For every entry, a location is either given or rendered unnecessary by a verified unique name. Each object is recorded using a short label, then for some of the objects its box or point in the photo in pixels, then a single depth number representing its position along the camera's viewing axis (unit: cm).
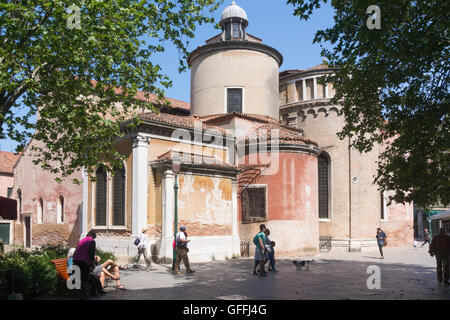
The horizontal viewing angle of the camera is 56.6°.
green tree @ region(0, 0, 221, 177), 1077
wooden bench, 981
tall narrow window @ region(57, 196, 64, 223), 2744
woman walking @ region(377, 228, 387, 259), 2034
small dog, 1451
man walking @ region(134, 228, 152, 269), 1609
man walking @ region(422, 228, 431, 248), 2739
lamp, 1439
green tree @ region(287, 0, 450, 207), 879
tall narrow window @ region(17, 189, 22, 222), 3215
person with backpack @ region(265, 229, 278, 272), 1434
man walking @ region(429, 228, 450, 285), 1159
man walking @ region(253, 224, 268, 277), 1355
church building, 1786
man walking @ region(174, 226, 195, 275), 1367
